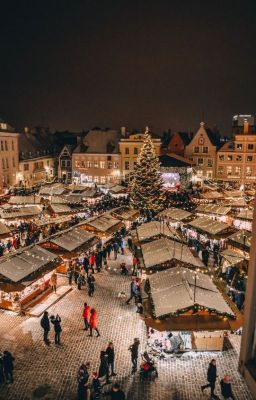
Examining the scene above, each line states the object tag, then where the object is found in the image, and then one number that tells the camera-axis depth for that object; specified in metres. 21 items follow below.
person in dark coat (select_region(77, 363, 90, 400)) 9.54
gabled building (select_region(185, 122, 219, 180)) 56.38
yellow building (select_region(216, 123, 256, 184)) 53.97
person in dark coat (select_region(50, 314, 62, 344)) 12.54
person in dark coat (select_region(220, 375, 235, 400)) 9.59
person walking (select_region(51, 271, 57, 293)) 16.56
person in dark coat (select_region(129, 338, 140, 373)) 11.15
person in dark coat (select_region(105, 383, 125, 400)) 9.07
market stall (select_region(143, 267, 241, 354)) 11.06
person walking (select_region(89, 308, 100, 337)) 12.98
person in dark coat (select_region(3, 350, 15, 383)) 10.37
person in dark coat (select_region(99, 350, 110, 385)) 10.62
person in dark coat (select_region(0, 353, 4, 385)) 10.50
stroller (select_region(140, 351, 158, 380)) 10.92
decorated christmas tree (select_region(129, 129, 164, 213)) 33.44
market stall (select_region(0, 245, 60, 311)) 13.88
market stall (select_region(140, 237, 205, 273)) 15.63
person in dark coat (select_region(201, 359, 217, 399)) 10.10
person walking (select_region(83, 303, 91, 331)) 13.47
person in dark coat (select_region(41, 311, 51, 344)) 12.53
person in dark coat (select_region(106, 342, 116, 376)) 11.02
